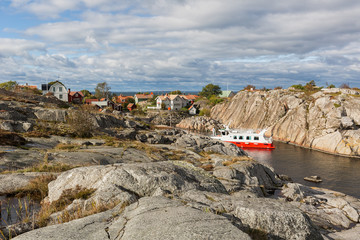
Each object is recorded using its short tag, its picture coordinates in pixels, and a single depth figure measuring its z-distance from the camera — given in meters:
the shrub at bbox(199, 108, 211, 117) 123.50
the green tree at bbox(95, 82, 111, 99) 144.12
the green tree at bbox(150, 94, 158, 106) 151.00
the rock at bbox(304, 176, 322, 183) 35.61
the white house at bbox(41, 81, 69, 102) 91.81
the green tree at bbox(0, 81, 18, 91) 98.06
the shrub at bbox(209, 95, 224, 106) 129.62
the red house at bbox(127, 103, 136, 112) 132.25
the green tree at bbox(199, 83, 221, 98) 163.38
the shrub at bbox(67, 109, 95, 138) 35.72
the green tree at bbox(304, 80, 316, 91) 99.78
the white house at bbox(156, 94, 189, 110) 140.25
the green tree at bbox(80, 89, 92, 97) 156.18
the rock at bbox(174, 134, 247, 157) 38.38
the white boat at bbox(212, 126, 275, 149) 61.91
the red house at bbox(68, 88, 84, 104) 101.62
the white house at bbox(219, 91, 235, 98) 170.55
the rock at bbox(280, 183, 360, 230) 19.05
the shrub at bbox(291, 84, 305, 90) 102.43
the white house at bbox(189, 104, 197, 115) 137.38
